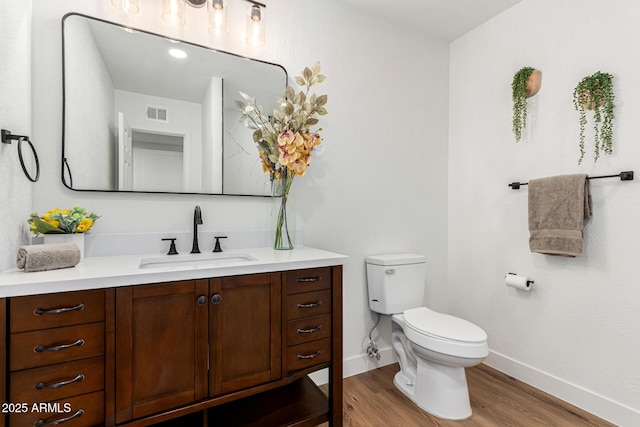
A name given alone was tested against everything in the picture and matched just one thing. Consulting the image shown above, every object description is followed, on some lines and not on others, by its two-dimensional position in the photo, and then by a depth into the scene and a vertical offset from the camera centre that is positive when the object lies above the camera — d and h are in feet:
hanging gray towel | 5.52 +0.02
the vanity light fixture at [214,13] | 4.88 +3.43
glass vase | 5.76 +0.01
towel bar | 5.12 +0.66
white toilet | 5.23 -2.23
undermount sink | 4.50 -0.72
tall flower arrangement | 5.26 +1.37
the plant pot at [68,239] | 3.99 -0.34
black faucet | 5.08 -0.21
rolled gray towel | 3.35 -0.49
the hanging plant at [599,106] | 5.36 +1.96
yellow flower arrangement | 3.92 -0.11
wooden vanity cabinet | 3.05 -1.61
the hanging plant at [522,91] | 6.49 +2.64
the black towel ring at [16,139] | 3.57 +0.89
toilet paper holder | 6.47 -1.45
